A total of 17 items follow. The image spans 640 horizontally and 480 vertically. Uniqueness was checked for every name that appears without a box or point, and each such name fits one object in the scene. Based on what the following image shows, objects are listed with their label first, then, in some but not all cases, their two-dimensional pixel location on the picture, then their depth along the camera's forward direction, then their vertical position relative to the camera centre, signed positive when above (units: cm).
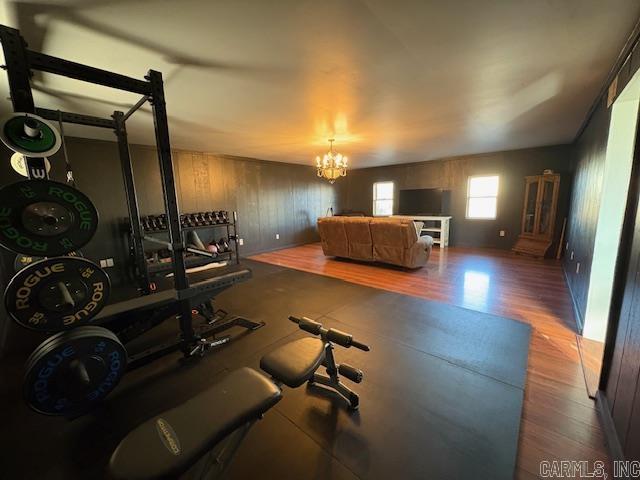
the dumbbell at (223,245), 544 -86
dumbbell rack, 411 -92
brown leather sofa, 444 -72
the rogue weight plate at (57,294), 134 -47
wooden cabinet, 517 -34
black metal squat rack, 139 +58
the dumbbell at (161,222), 448 -27
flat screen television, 675 -3
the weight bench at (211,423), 79 -79
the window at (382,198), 806 +11
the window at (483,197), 619 +5
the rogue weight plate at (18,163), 242 +45
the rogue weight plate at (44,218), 130 -4
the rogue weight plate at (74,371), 138 -94
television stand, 646 -70
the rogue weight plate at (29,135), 132 +41
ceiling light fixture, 451 +67
